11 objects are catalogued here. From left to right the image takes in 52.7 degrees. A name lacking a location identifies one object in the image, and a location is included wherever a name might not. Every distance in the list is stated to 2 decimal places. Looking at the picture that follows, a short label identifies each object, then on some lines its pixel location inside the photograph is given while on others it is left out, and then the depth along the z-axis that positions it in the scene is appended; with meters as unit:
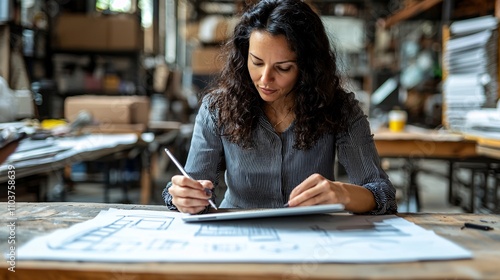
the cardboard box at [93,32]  4.52
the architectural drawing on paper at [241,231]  0.80
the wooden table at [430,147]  2.16
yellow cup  3.01
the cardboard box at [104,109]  3.10
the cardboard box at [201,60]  6.23
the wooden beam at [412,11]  3.32
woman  1.32
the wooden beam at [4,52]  2.73
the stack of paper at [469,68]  2.48
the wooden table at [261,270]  0.61
